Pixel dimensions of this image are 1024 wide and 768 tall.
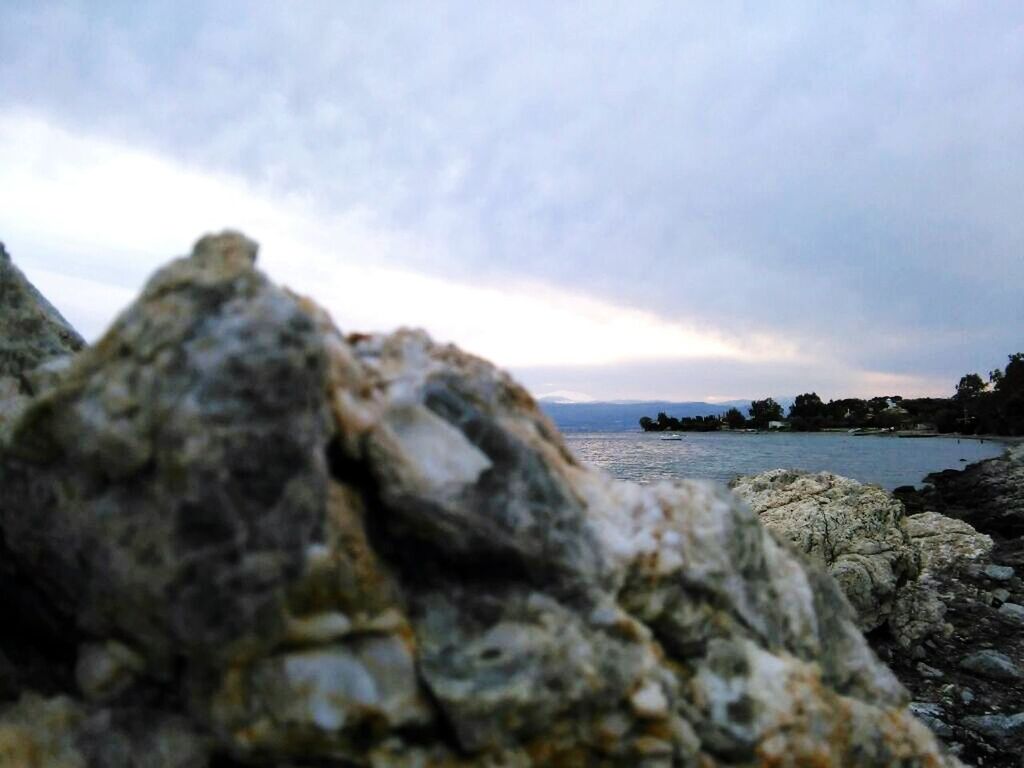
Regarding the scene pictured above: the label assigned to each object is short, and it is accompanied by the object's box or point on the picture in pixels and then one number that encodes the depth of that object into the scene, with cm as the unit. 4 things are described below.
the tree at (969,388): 15588
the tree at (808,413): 16988
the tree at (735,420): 17525
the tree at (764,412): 17531
